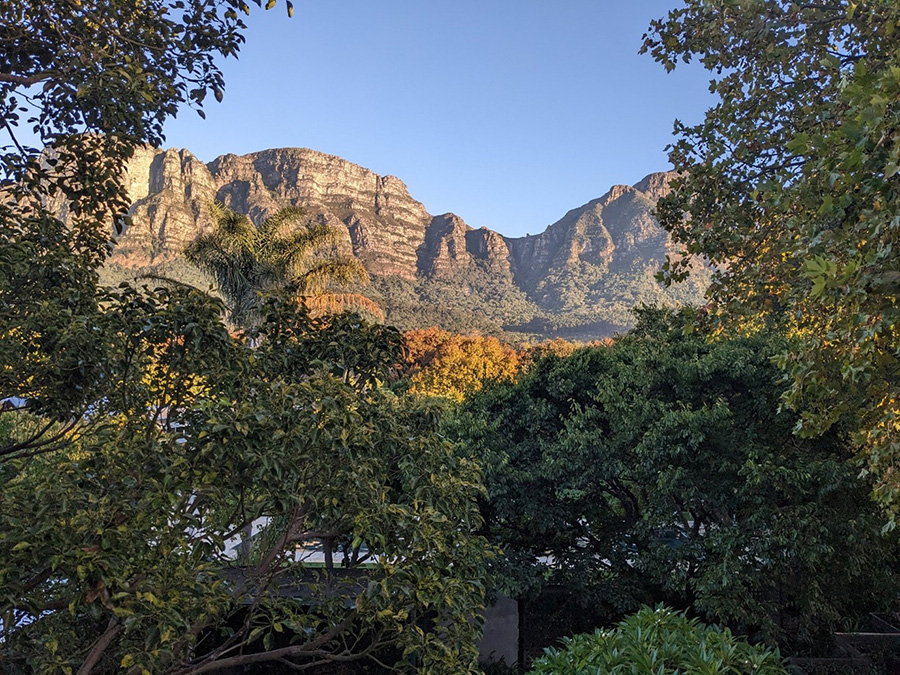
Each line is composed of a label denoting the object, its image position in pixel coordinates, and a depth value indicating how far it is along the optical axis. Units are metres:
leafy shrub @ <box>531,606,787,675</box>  4.41
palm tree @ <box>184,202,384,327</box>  20.30
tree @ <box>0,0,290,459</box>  5.29
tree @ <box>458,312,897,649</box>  9.60
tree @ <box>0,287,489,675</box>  3.45
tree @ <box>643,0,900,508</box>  4.15
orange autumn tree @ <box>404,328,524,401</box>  48.71
